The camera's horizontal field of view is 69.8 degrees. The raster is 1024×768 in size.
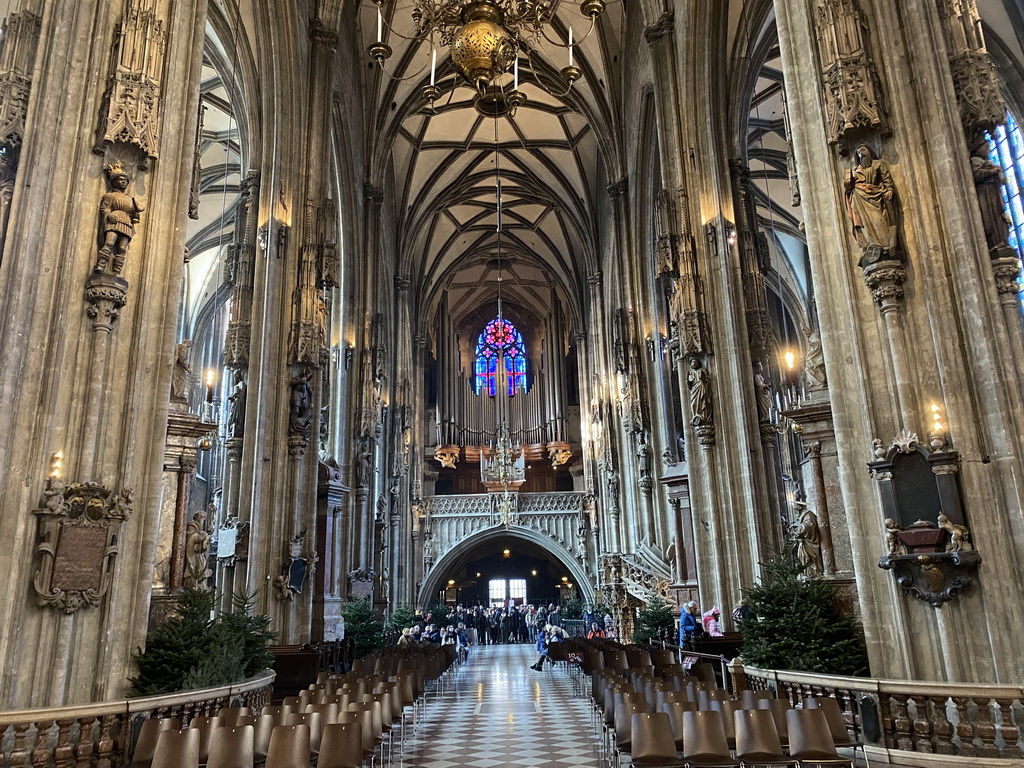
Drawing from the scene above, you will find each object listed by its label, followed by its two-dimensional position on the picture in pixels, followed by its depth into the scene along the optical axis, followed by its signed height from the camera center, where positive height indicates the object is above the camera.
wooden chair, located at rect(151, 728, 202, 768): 4.71 -0.86
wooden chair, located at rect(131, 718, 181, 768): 5.16 -0.86
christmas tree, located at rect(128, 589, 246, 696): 6.91 -0.41
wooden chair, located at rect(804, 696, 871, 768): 5.23 -0.87
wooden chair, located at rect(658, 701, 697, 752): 5.69 -0.90
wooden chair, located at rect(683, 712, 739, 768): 4.99 -0.96
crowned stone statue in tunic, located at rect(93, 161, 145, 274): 7.16 +3.73
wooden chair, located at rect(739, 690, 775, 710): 5.82 -0.80
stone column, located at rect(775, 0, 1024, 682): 6.10 +2.47
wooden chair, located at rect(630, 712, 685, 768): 5.08 -0.97
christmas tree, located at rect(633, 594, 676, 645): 14.01 -0.49
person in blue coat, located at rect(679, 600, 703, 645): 11.54 -0.47
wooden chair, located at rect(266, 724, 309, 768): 4.71 -0.86
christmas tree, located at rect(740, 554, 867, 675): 7.30 -0.36
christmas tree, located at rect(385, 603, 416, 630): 21.27 -0.38
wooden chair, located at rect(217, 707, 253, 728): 5.67 -0.79
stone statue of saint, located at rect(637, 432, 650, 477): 19.42 +3.60
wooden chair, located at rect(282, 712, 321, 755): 5.72 -0.90
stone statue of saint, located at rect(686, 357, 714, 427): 13.09 +3.51
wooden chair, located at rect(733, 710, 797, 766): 4.93 -0.94
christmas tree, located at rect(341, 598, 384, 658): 15.46 -0.42
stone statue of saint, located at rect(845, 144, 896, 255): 6.98 +3.62
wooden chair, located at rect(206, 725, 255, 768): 4.78 -0.86
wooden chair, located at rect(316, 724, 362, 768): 4.97 -0.92
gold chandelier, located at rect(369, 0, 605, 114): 8.29 +6.35
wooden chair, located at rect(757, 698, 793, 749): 5.48 -0.87
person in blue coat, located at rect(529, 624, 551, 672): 19.10 -0.95
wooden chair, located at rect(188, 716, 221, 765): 5.29 -0.83
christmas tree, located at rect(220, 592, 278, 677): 8.32 -0.29
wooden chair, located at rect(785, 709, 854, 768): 4.85 -0.93
